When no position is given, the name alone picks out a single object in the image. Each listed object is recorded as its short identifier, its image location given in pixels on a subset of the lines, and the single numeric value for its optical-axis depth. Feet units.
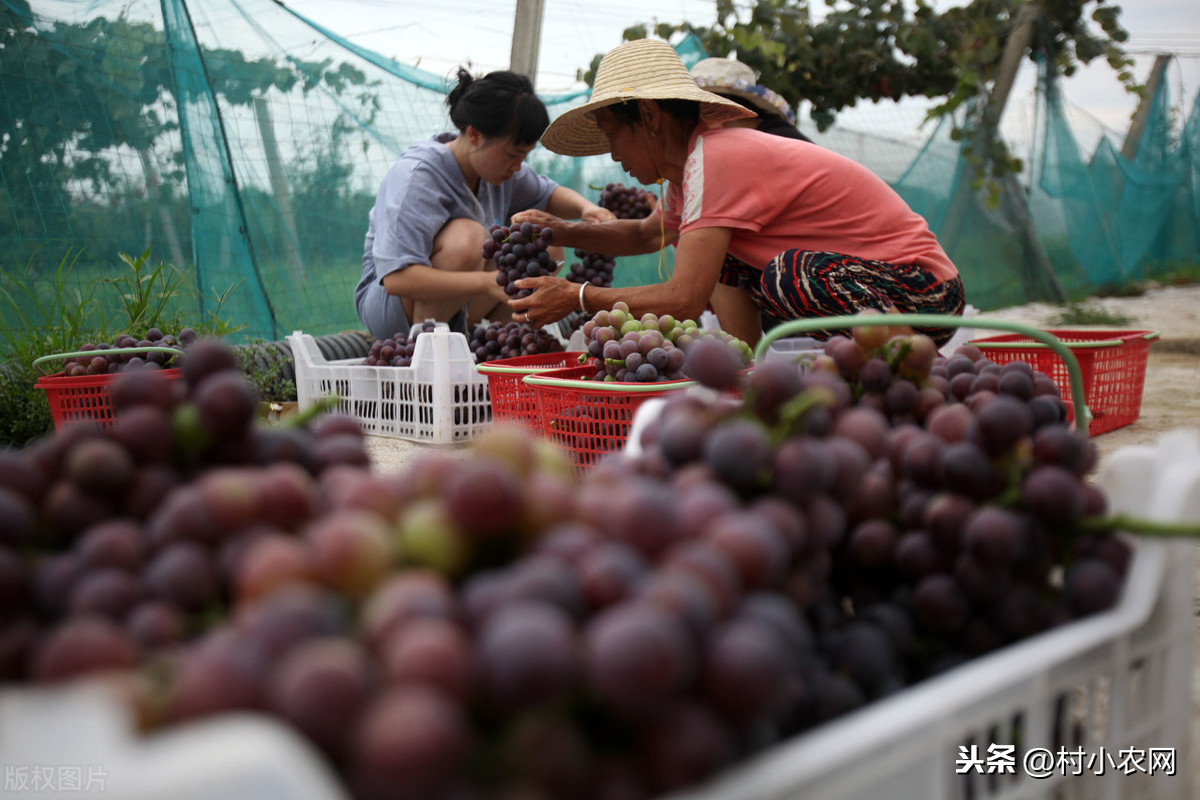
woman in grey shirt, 10.62
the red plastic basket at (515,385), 7.95
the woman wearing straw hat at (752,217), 7.32
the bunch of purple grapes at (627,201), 11.74
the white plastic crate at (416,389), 9.35
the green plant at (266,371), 10.03
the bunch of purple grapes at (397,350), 10.18
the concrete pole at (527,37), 14.49
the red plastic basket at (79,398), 7.57
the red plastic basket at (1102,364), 8.50
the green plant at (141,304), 9.54
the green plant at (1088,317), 19.71
